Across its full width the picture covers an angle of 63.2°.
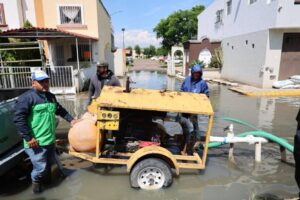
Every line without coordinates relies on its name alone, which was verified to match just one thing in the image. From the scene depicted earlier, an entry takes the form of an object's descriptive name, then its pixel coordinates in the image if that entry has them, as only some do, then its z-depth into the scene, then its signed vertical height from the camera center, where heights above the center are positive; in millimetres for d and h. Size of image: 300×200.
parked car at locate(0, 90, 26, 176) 3670 -1396
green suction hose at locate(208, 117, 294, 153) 4676 -1647
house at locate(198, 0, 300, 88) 13352 +803
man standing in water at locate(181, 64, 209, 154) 4910 -675
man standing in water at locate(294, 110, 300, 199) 2645 -1090
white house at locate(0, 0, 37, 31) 15156 +2523
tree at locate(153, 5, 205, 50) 50062 +5645
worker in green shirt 3373 -983
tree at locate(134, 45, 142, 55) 113250 +1746
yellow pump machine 3766 -1331
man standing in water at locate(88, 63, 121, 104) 5586 -619
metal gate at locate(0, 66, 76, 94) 12164 -1246
